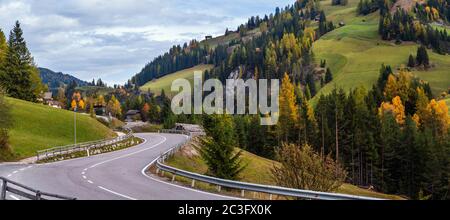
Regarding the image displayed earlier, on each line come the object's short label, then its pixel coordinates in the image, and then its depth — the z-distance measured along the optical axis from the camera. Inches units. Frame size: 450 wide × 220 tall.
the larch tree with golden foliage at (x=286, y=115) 3688.5
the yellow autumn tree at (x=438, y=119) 3718.0
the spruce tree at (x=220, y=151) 1620.6
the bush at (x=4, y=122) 1723.7
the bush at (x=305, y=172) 1068.5
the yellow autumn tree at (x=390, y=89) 4926.2
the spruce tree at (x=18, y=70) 3346.5
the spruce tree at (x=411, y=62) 7691.9
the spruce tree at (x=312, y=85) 7524.6
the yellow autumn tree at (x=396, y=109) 4031.5
